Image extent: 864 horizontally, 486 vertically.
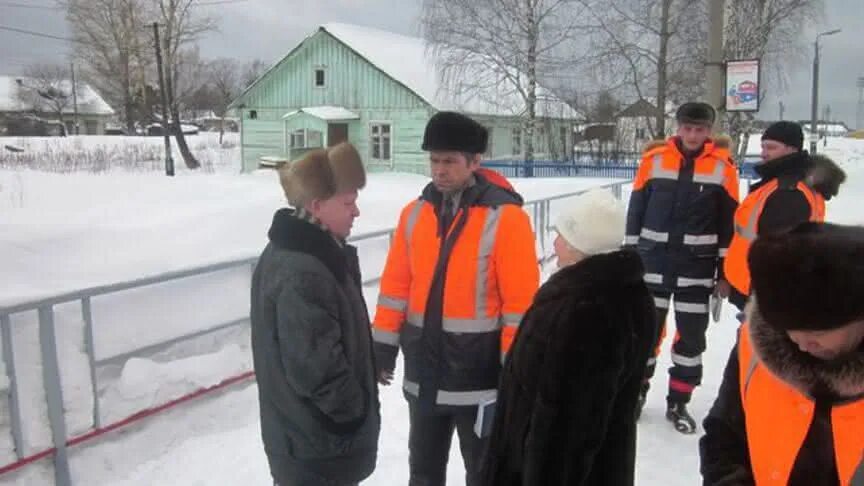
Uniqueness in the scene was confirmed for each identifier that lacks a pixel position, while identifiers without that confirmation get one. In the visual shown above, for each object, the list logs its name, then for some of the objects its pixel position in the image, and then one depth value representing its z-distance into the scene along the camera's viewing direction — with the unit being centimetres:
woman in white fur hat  186
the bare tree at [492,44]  2470
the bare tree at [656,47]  2130
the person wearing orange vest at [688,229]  408
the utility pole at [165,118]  2653
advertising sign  759
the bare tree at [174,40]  3031
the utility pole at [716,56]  740
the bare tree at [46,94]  6612
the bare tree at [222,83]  6956
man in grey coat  218
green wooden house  2731
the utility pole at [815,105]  2891
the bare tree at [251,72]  7375
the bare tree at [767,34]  2245
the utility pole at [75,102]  6394
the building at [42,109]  6137
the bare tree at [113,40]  3103
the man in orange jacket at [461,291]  271
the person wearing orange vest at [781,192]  377
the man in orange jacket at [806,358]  146
